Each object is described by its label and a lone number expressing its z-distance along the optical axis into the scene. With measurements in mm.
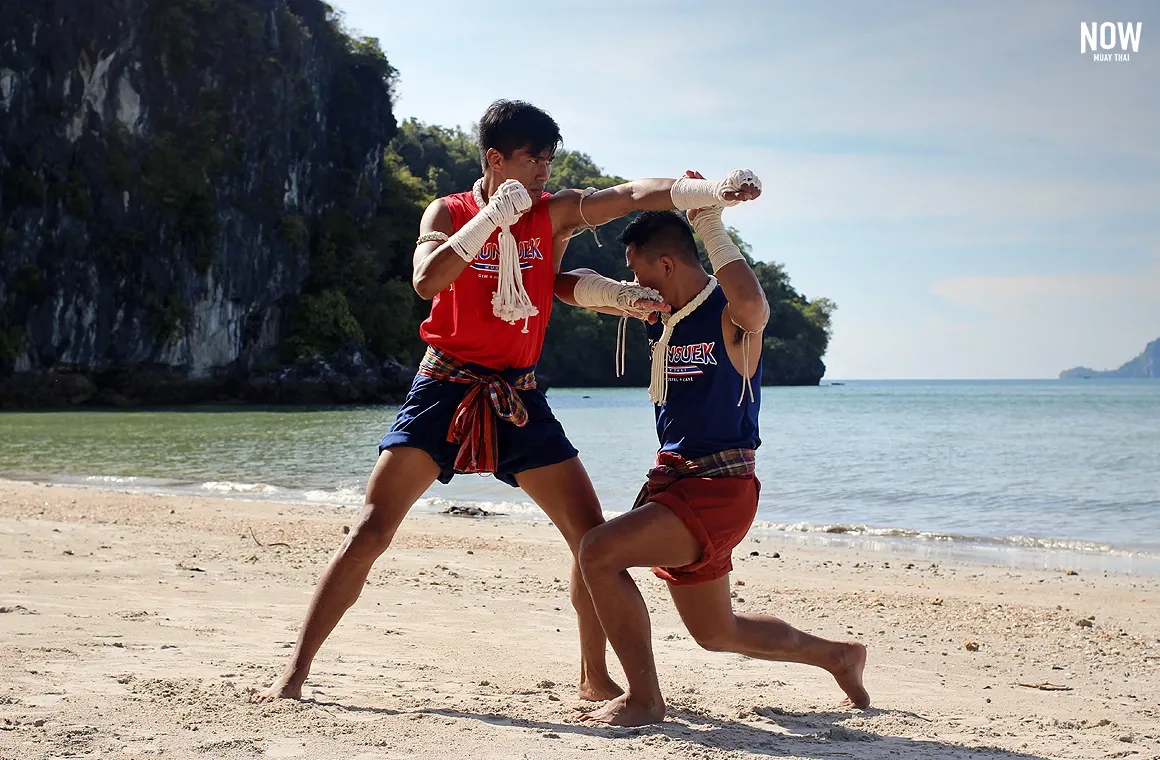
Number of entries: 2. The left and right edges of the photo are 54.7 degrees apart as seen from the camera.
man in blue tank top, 3660
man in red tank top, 3826
